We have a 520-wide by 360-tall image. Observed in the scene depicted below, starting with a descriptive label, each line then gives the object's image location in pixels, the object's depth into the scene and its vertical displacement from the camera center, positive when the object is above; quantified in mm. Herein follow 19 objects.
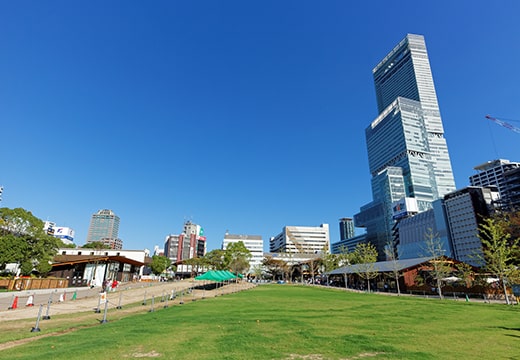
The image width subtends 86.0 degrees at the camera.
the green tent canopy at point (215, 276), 47188 -1108
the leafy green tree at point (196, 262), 98375 +2521
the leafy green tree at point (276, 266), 105825 +1291
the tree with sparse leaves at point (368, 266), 50700 +715
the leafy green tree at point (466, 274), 39588 -490
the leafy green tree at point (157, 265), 95188 +1311
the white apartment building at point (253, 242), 179250 +17008
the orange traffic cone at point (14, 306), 21922 -2836
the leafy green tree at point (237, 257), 80250 +3463
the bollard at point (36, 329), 12852 -2667
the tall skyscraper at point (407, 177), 168500 +56300
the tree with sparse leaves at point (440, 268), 38462 +328
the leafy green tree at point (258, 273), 108825 -1358
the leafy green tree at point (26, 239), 43906 +4721
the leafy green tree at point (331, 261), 87125 +2621
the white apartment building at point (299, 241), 191500 +19412
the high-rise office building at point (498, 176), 103562 +51735
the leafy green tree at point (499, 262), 29812 +862
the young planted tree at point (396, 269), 44375 +163
